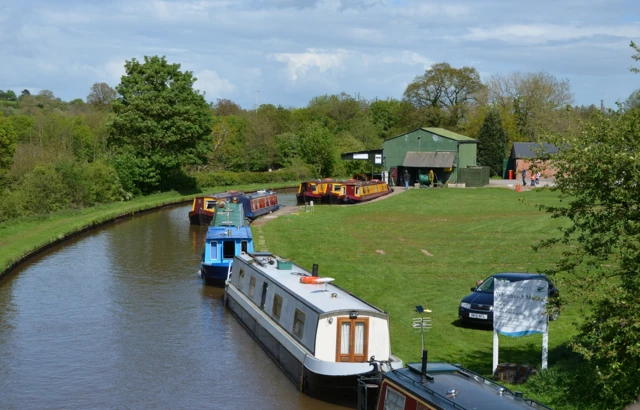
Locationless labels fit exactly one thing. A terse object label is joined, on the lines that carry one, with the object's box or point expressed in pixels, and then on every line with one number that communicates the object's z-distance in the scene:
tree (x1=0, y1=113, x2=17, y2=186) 52.28
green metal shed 66.44
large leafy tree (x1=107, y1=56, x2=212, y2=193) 63.59
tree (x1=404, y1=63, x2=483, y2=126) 99.62
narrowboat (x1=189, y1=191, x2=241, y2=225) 47.50
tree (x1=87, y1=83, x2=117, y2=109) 125.38
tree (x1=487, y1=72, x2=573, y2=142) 90.06
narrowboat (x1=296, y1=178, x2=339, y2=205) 58.44
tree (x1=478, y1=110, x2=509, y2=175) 81.12
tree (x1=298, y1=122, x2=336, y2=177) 86.81
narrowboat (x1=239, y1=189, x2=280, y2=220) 48.72
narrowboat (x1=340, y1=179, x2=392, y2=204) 57.22
